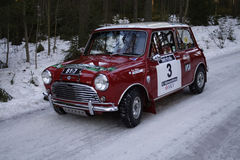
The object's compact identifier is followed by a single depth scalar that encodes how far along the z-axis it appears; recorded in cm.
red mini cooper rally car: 433
